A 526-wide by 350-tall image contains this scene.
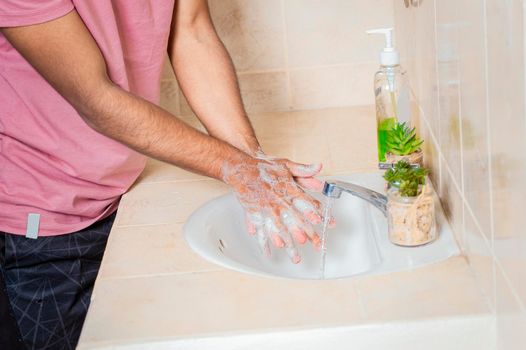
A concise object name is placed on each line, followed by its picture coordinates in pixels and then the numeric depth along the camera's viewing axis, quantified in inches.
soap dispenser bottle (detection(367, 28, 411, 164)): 79.4
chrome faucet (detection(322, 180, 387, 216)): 73.0
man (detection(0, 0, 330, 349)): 76.3
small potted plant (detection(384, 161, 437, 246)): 67.8
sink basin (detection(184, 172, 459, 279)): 72.0
